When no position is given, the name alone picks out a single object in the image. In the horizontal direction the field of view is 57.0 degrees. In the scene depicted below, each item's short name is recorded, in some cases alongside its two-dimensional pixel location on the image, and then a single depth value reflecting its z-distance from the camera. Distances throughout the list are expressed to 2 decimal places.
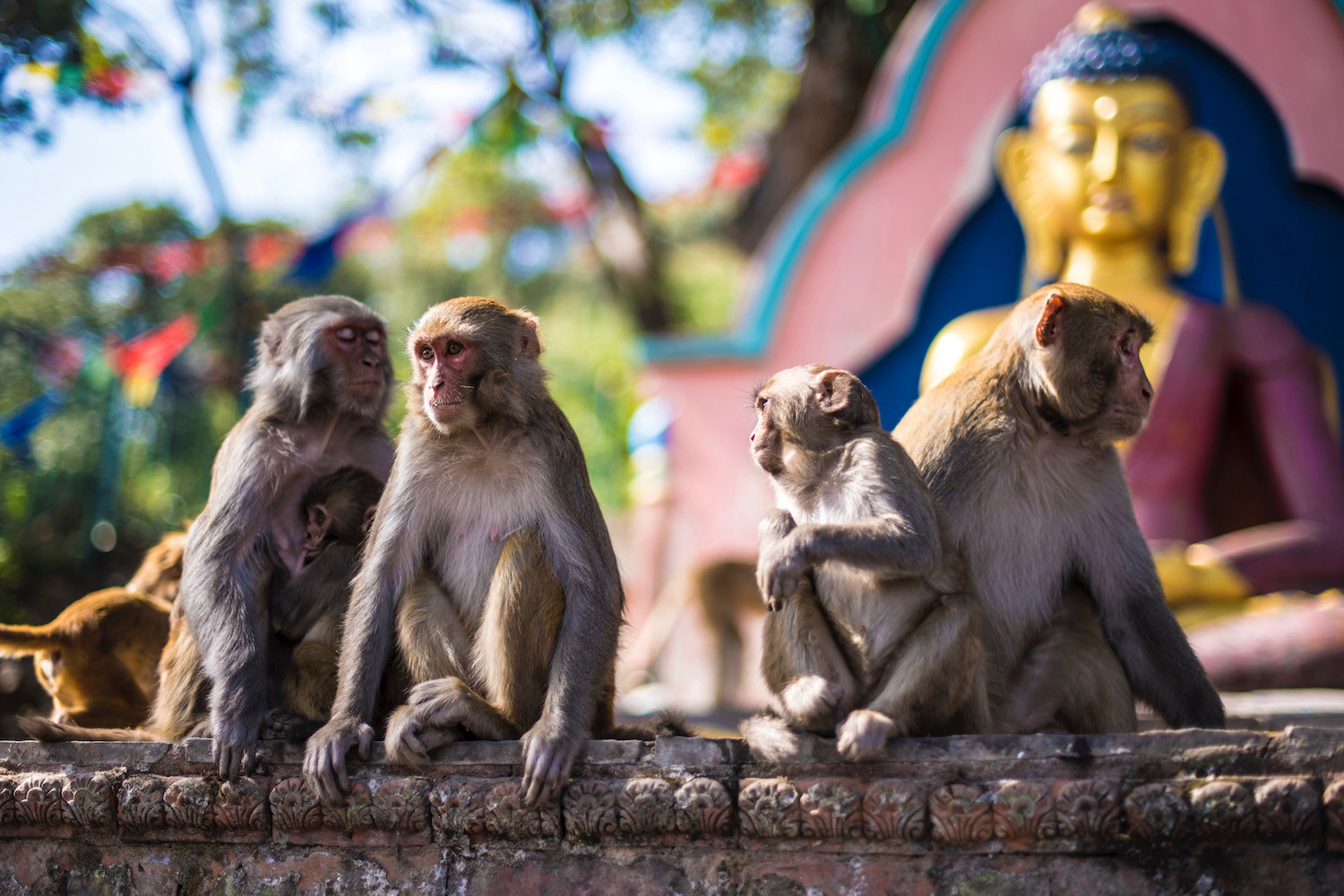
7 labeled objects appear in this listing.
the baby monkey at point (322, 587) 3.85
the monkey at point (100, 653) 4.25
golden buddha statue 6.59
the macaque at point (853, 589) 3.12
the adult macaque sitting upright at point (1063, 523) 3.59
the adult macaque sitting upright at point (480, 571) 3.44
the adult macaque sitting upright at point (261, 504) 3.76
